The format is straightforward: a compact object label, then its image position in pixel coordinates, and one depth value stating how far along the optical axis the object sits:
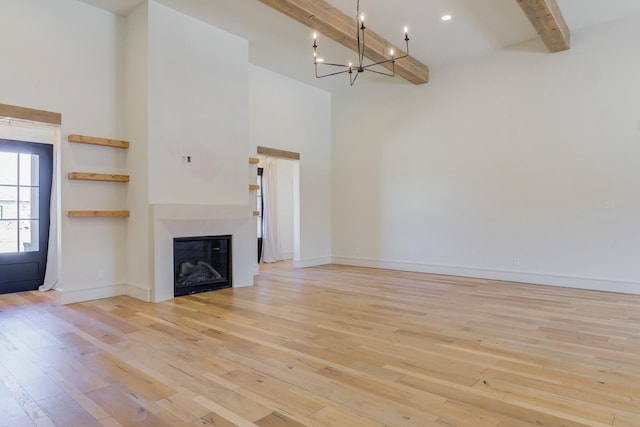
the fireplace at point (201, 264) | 4.84
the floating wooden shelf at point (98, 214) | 4.44
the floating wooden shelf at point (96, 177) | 4.42
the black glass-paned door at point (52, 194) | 5.01
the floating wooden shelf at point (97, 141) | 4.47
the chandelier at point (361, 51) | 4.54
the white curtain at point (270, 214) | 8.59
